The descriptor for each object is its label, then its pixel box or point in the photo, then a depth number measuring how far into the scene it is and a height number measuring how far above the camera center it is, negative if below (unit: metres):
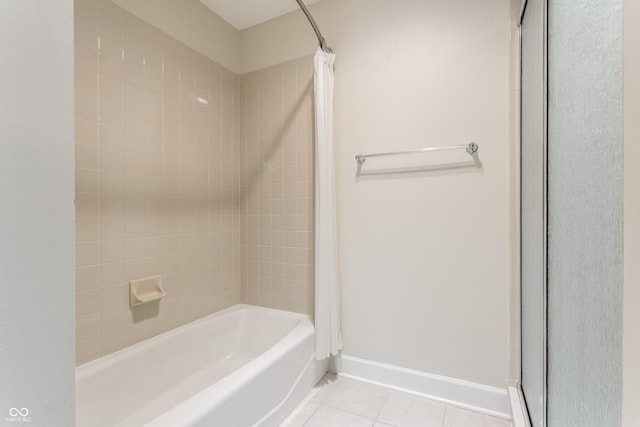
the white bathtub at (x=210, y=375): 1.07 -0.81
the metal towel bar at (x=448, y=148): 1.40 +0.31
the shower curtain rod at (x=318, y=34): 1.44 +1.01
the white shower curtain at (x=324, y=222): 1.62 -0.08
